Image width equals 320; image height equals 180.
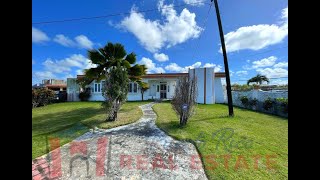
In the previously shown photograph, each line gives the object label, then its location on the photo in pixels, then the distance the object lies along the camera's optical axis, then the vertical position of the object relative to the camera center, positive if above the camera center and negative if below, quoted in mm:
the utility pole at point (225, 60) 7392 +1929
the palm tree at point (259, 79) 30006 +2916
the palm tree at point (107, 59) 8904 +2414
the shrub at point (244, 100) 10859 -906
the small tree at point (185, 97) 5418 -309
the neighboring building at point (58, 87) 16356 +774
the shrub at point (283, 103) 7511 -841
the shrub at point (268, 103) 8675 -975
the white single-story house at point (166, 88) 13265 +343
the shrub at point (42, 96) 12723 -658
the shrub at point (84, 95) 15998 -625
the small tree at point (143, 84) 10480 +527
